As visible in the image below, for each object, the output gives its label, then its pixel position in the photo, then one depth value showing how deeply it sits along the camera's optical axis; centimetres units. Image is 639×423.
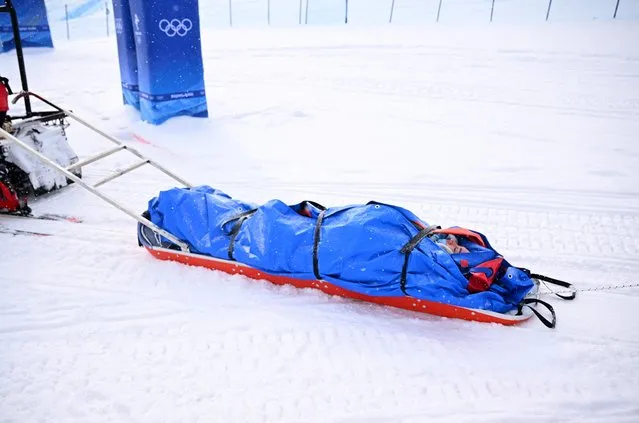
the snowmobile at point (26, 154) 369
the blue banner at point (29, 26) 1162
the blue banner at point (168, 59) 570
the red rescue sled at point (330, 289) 260
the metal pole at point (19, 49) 366
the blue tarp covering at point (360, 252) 257
